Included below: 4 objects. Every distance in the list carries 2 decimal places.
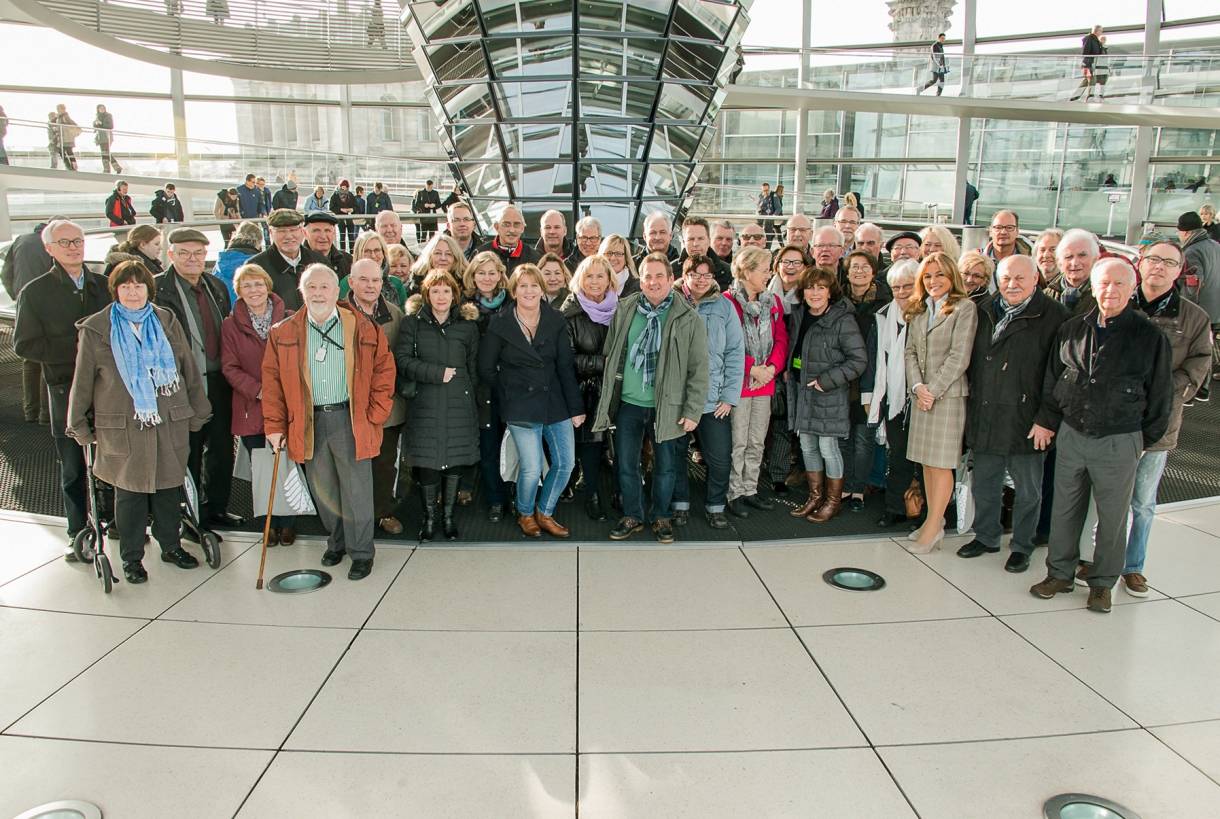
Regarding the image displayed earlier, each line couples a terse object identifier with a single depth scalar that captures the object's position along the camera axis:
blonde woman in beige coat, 4.94
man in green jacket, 5.16
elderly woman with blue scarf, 4.36
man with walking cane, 4.56
